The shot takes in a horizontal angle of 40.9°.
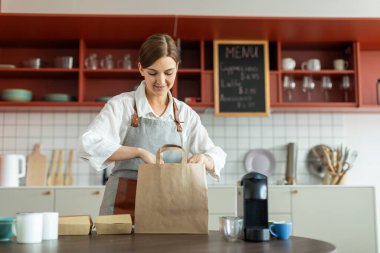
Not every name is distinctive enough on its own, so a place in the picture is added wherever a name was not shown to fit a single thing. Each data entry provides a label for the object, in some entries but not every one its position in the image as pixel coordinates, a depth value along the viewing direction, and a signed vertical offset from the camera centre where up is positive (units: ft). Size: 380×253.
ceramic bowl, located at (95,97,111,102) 13.36 +1.67
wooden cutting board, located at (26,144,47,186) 13.51 -0.17
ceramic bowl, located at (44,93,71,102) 13.21 +1.70
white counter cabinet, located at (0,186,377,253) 12.21 -1.04
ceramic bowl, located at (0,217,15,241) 4.79 -0.63
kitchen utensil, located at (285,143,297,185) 13.85 +0.00
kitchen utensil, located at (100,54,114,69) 13.70 +2.70
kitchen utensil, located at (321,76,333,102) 13.87 +2.18
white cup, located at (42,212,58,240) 4.77 -0.60
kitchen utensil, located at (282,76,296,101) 13.80 +2.16
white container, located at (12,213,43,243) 4.59 -0.59
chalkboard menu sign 13.56 +2.31
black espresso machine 4.76 -0.36
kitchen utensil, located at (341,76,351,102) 13.85 +2.17
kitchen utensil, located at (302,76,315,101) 13.88 +2.18
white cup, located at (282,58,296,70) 13.87 +2.69
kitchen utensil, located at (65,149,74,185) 13.82 -0.26
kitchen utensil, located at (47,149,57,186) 13.65 -0.24
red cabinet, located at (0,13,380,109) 12.67 +3.09
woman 6.14 +0.42
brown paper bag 5.28 -0.38
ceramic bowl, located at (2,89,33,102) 13.19 +1.75
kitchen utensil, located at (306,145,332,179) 14.21 +0.05
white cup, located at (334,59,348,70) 14.03 +2.72
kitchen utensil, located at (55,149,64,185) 13.74 -0.30
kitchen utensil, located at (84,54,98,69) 13.67 +2.70
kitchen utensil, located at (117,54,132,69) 13.69 +2.73
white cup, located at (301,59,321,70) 13.97 +2.71
